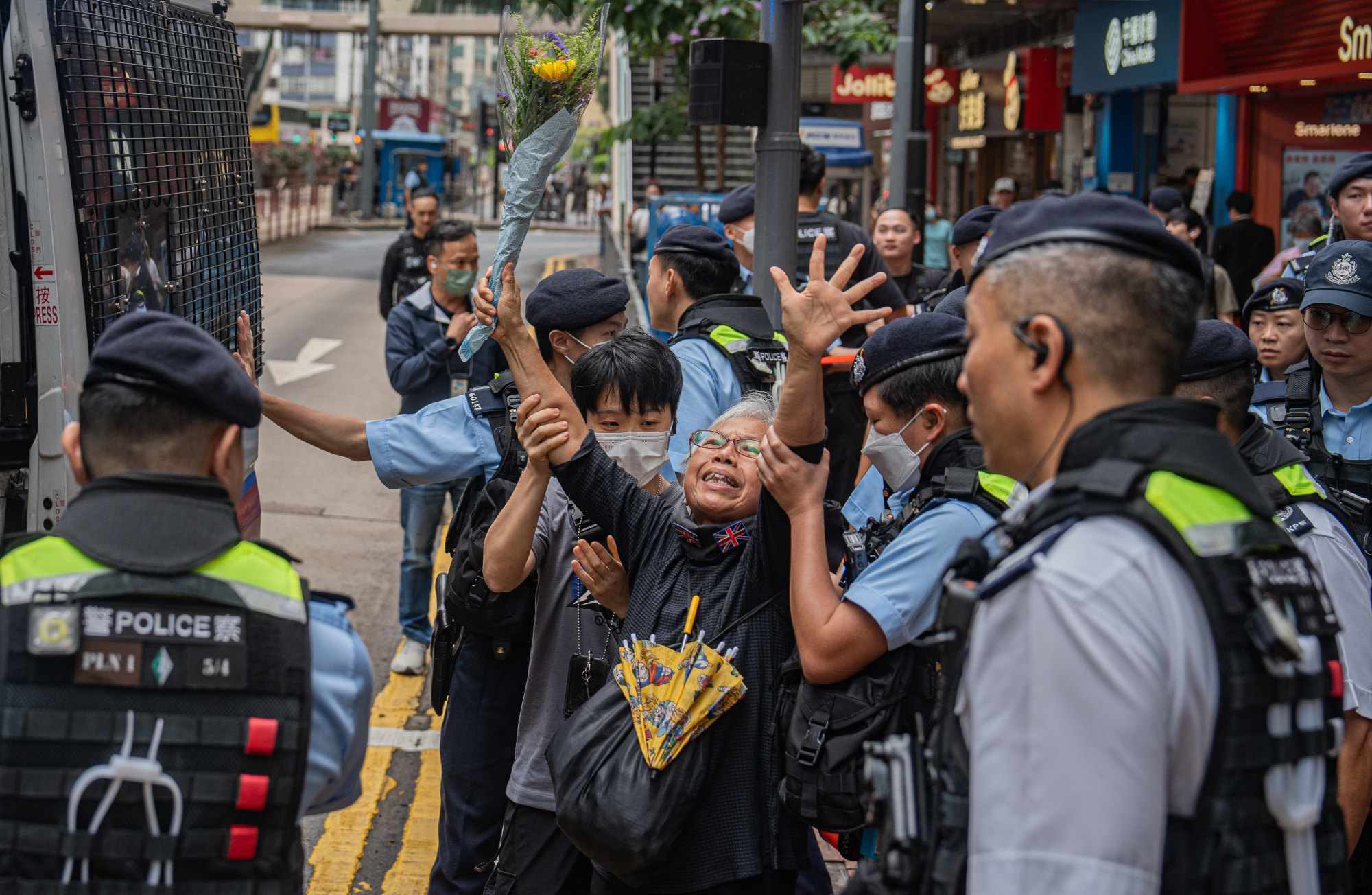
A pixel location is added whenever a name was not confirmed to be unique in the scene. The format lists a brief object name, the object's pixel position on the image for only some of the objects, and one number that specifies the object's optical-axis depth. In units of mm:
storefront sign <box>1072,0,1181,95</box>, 13367
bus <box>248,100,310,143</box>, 52781
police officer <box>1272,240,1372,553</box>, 3709
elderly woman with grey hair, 2742
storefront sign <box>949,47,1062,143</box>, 16766
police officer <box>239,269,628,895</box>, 3615
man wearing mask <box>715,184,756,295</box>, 6324
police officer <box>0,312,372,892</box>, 1875
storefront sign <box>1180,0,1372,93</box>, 9961
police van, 3549
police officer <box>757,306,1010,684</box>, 2559
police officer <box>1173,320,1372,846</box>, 2742
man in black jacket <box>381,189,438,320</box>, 7949
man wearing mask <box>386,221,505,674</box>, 6043
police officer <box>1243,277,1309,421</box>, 4512
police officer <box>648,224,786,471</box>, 4414
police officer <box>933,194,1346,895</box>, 1547
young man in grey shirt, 3146
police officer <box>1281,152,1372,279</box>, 5098
